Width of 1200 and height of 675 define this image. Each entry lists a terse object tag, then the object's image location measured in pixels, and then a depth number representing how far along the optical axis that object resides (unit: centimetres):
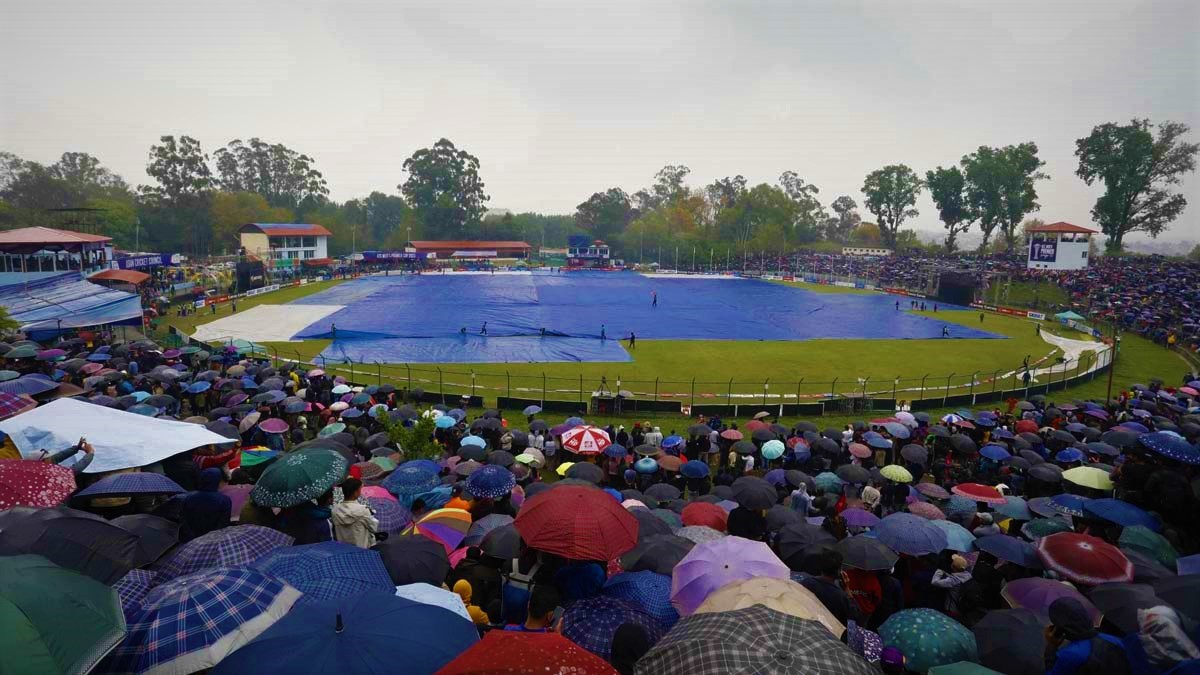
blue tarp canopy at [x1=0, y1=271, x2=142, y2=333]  2773
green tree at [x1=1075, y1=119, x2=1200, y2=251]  7050
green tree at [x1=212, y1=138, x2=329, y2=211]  12575
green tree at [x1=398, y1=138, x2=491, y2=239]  12191
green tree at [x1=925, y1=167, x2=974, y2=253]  9394
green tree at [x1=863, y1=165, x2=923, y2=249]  11062
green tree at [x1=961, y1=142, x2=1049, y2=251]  8875
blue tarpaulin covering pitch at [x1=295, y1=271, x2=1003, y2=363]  3422
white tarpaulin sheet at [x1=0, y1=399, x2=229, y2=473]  917
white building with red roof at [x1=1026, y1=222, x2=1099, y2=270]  6191
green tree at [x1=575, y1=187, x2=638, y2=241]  12912
